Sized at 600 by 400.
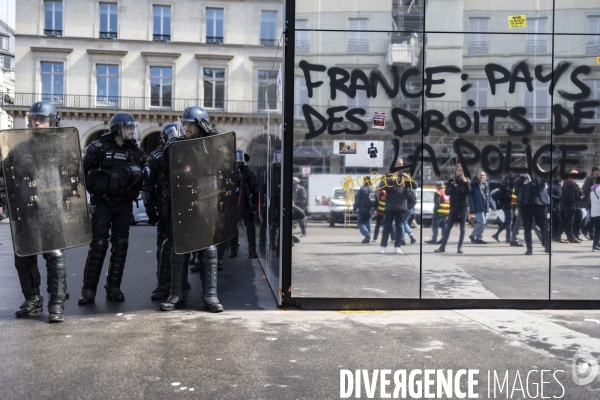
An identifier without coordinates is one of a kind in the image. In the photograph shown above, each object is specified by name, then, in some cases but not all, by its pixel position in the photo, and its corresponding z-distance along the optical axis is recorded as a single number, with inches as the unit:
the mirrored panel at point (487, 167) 259.8
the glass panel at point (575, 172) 263.1
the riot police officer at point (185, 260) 257.0
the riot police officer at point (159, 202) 268.4
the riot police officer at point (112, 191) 268.4
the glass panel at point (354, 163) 255.9
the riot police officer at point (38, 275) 238.5
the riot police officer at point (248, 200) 423.5
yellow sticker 258.8
